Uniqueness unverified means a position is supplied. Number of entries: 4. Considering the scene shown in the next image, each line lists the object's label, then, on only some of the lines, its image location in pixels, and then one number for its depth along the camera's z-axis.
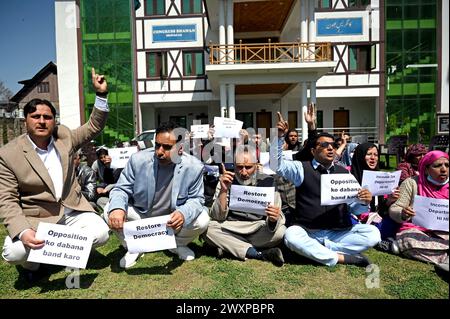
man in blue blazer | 3.21
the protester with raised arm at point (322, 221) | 3.18
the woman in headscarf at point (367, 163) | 4.07
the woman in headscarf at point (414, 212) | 3.20
